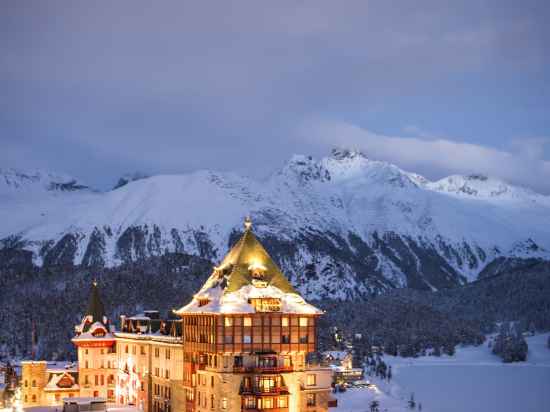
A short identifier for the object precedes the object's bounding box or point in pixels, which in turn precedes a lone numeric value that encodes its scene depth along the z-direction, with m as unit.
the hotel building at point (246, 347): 113.62
